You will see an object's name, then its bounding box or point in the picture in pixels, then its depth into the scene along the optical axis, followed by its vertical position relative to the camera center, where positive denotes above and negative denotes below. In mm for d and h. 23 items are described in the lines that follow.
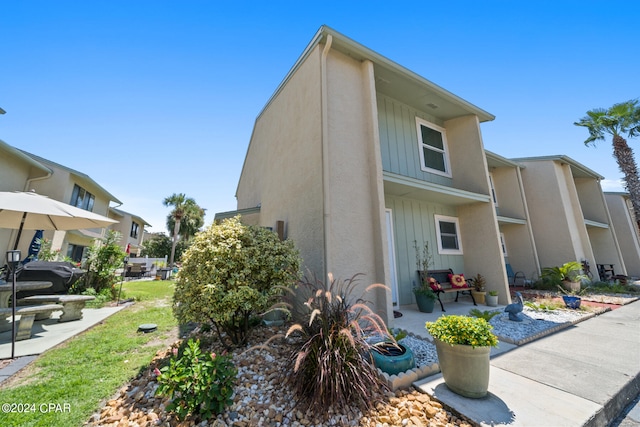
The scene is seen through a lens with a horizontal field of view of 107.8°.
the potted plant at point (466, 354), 2555 -1050
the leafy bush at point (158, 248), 34094 +2014
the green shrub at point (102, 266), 8797 -128
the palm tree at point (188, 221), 27644 +4904
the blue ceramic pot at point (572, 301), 6496 -1193
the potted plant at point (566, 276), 9352 -734
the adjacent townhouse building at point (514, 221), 10883 +1673
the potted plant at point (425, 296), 5906 -913
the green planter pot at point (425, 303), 5902 -1093
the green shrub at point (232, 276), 3398 -224
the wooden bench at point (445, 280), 6647 -640
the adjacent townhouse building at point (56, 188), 9414 +3860
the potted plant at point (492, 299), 6855 -1158
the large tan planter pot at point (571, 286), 9359 -1107
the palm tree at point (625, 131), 11391 +6292
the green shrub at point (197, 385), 2271 -1219
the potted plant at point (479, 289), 7082 -919
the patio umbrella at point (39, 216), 4517 +1067
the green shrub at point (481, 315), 3788 -942
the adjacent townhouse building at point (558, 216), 11148 +2068
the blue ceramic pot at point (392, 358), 2957 -1255
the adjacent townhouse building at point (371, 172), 4914 +2360
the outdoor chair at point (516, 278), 10914 -895
